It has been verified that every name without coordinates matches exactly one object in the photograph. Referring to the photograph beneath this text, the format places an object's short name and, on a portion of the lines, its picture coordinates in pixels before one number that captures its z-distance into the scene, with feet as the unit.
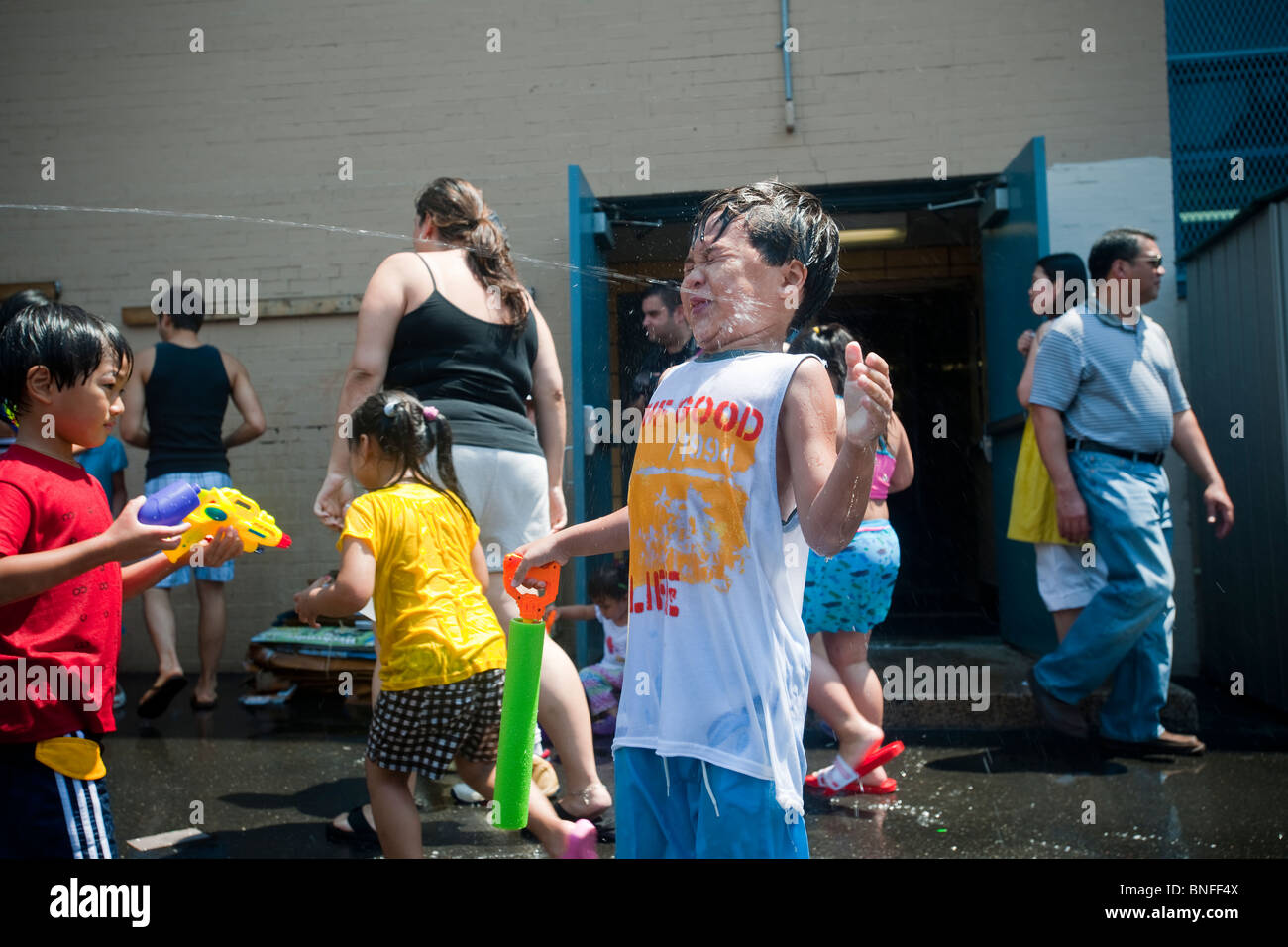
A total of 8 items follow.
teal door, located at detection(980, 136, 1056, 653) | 15.57
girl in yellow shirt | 9.02
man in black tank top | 13.73
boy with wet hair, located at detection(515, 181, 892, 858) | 5.82
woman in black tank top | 9.18
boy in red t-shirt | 6.73
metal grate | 18.98
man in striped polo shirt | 13.70
